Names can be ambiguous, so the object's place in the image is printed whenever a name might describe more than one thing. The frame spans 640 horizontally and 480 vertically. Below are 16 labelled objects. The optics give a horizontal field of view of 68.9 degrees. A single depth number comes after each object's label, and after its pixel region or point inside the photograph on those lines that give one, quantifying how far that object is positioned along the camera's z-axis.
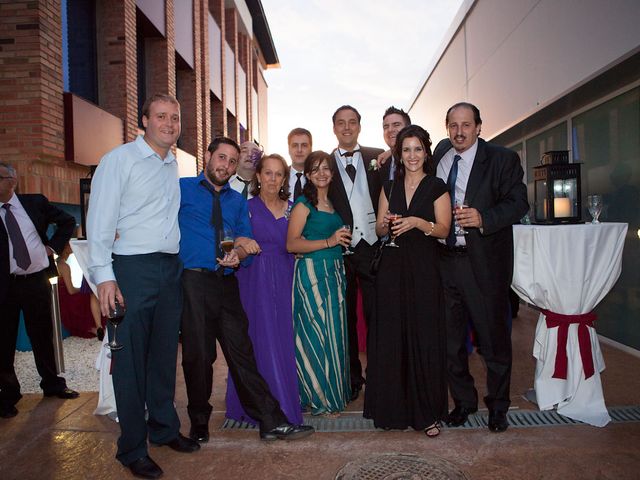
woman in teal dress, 3.47
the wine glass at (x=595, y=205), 3.64
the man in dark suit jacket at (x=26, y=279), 3.78
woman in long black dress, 3.12
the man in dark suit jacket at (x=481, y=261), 3.23
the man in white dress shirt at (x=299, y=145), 4.13
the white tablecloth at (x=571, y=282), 3.31
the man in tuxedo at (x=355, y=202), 3.72
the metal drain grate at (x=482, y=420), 3.27
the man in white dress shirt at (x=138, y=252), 2.57
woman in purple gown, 3.33
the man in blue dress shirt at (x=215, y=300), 3.00
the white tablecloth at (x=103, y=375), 3.59
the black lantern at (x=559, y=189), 4.01
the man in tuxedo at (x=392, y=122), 4.30
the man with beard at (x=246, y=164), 4.67
